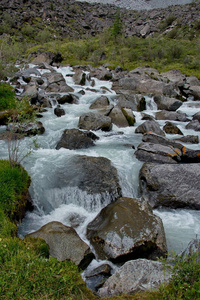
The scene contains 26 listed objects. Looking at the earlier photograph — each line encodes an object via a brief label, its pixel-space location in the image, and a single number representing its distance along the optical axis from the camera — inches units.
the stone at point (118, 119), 707.4
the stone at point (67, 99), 870.4
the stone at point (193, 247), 169.5
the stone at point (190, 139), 601.9
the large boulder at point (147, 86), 1122.0
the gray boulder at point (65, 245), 229.6
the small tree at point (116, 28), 2714.1
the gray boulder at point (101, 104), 802.7
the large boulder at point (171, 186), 355.9
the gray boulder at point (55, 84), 1011.3
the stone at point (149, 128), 632.4
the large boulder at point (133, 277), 161.9
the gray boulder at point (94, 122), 636.7
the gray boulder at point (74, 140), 526.9
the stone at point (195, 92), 1177.3
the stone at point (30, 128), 546.8
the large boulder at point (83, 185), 345.7
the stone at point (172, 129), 671.1
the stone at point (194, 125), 720.3
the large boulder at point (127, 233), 245.1
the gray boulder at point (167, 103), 924.6
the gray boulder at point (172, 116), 813.9
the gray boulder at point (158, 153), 458.0
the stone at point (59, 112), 751.7
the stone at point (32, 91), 777.3
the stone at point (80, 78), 1251.2
